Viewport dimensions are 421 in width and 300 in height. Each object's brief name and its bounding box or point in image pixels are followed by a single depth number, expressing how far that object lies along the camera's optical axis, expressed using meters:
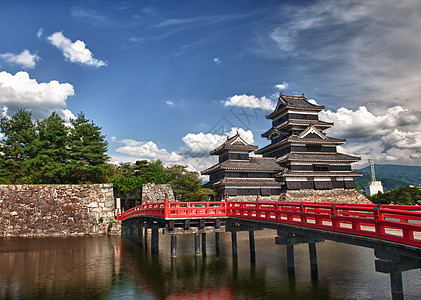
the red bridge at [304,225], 9.27
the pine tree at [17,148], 38.16
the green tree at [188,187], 41.34
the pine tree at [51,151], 37.12
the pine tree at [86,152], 38.94
